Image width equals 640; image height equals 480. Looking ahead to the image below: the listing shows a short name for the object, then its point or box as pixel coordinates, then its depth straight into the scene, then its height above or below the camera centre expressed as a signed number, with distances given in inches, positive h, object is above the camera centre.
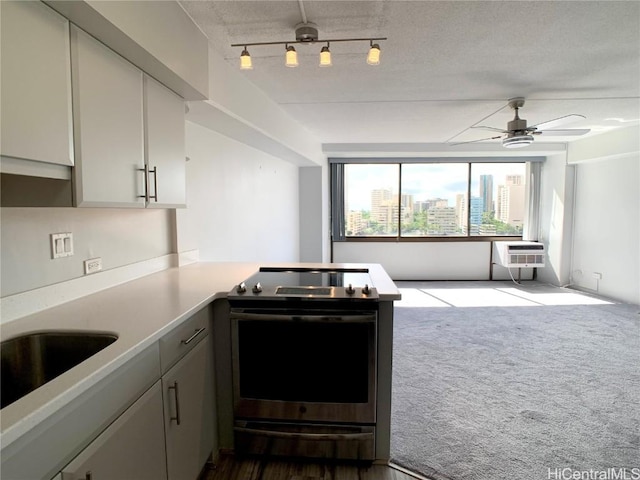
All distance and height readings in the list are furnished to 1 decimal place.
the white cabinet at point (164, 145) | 68.4 +15.3
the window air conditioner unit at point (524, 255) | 243.1 -23.4
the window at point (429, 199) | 263.7 +15.5
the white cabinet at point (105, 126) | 50.6 +14.6
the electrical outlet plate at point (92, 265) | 69.9 -8.9
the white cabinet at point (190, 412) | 57.1 -33.8
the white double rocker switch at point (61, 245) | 62.2 -4.3
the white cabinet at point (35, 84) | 39.6 +16.2
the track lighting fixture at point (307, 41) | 74.0 +39.4
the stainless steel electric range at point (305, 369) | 72.9 -30.9
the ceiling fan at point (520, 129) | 131.3 +35.2
